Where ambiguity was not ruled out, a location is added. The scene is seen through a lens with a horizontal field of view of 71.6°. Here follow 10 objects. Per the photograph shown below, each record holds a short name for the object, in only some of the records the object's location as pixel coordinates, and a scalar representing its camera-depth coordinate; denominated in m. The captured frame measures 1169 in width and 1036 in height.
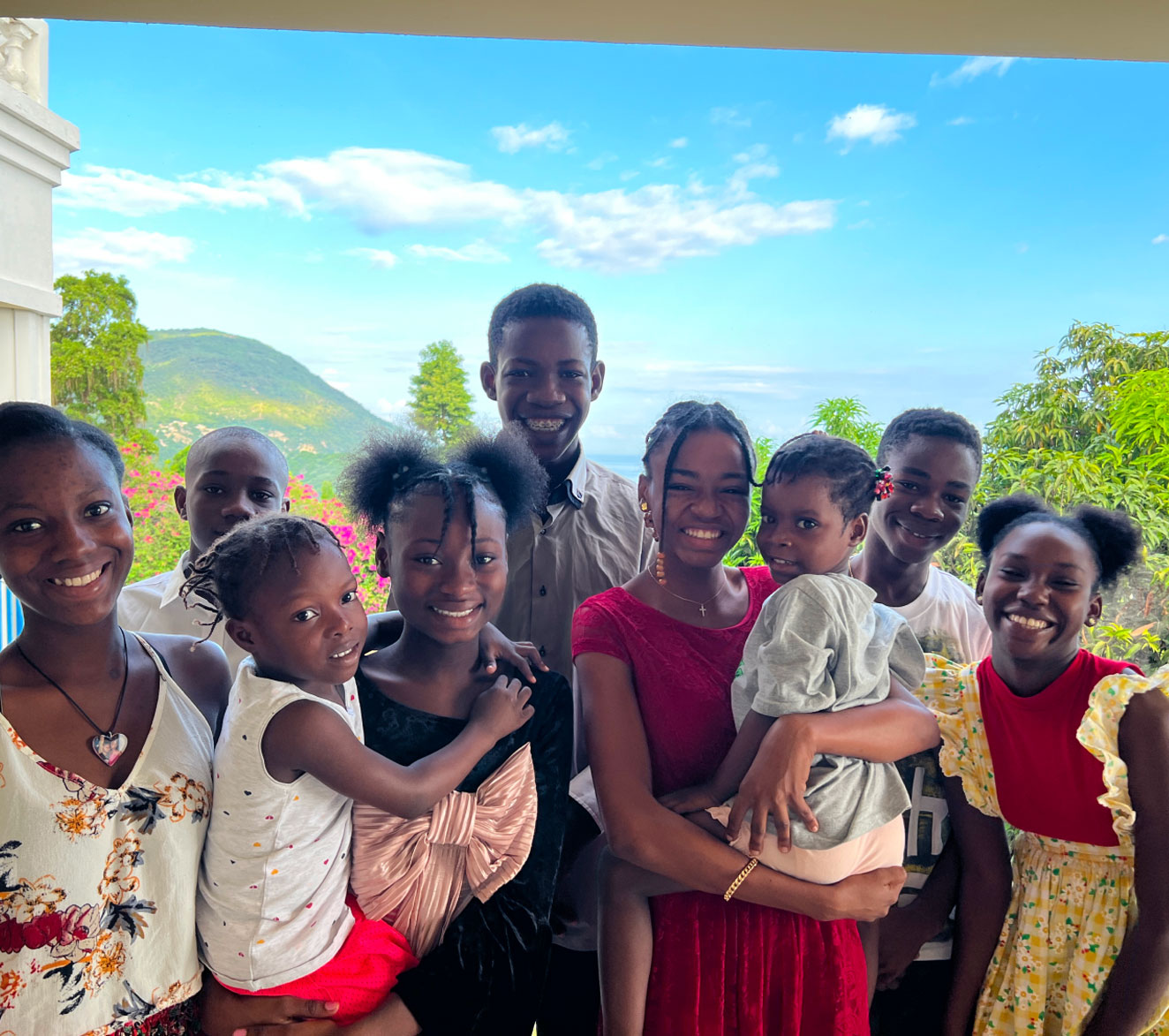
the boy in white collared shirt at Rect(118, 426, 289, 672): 2.08
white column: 6.52
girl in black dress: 1.54
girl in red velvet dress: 1.58
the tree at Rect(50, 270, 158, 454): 9.52
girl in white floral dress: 1.32
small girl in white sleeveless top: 1.42
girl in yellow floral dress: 1.60
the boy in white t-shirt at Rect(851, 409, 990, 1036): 1.85
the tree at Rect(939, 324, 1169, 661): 5.66
